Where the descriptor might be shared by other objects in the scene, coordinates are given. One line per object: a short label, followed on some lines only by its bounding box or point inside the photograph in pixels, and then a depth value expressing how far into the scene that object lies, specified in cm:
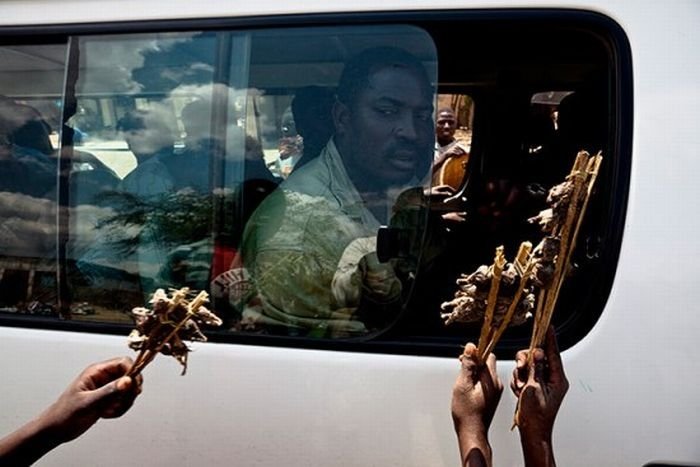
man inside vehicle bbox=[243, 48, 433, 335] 209
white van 186
